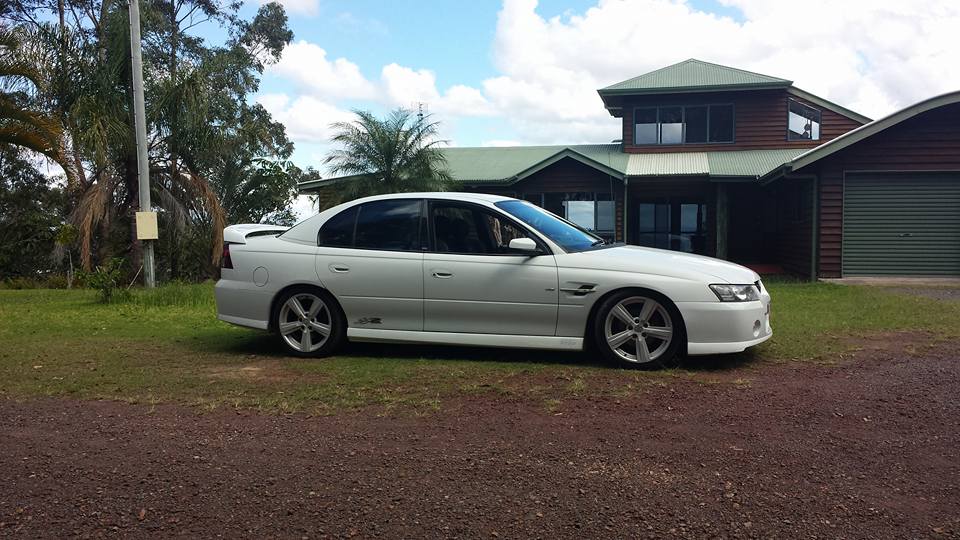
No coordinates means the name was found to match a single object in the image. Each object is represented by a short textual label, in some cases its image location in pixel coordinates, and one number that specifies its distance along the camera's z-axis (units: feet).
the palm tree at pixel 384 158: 60.95
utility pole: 42.88
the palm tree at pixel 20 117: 39.65
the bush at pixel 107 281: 37.65
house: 63.93
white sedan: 19.86
